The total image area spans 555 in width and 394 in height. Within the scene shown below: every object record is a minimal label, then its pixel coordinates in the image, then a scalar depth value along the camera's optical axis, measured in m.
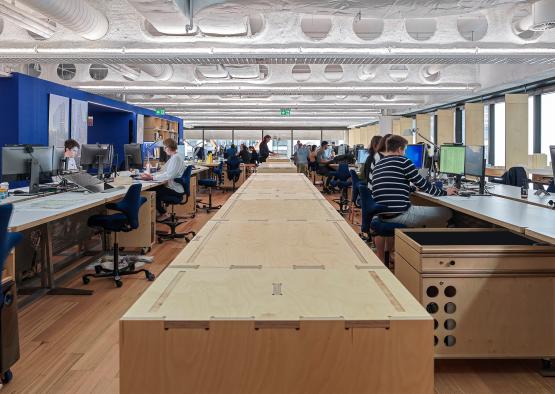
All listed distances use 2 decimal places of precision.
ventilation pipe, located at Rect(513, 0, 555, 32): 5.36
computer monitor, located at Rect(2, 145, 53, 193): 4.82
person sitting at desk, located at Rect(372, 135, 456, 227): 4.51
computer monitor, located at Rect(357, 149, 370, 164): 10.45
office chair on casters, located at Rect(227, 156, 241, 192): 13.02
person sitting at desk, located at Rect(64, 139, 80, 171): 6.82
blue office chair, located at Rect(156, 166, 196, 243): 7.05
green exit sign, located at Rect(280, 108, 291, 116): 17.05
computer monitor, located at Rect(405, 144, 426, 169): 7.26
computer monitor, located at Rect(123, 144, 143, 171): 8.09
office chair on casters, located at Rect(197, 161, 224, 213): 9.97
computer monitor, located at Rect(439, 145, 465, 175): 5.53
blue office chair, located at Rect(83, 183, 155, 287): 4.77
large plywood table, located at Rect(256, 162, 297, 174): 8.52
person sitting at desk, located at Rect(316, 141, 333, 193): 13.73
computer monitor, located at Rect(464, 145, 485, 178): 5.05
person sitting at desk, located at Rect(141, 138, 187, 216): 6.97
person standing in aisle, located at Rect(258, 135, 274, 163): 15.82
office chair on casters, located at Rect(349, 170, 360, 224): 6.55
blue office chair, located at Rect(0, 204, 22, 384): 2.52
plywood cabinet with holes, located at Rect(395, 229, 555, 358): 2.90
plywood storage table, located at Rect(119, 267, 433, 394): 1.29
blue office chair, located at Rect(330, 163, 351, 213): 10.00
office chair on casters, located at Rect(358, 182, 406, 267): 4.52
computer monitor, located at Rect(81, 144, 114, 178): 6.67
